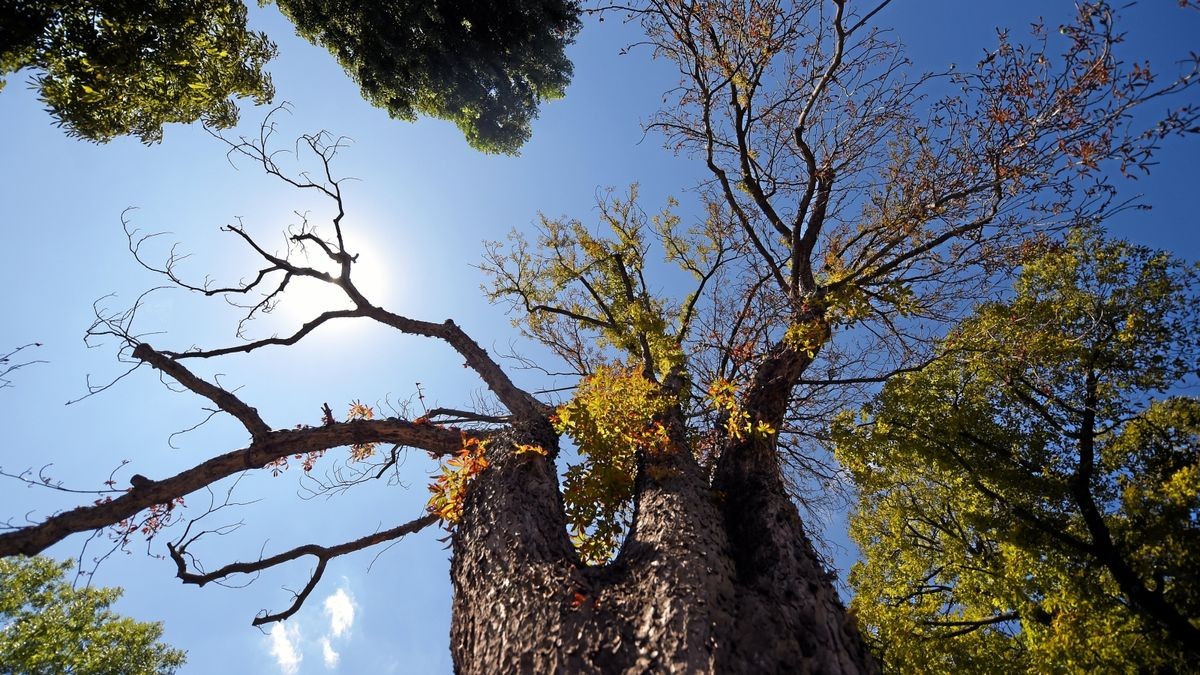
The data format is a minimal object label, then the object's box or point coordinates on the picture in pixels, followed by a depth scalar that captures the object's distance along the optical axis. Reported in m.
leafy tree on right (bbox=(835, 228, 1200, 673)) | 4.42
